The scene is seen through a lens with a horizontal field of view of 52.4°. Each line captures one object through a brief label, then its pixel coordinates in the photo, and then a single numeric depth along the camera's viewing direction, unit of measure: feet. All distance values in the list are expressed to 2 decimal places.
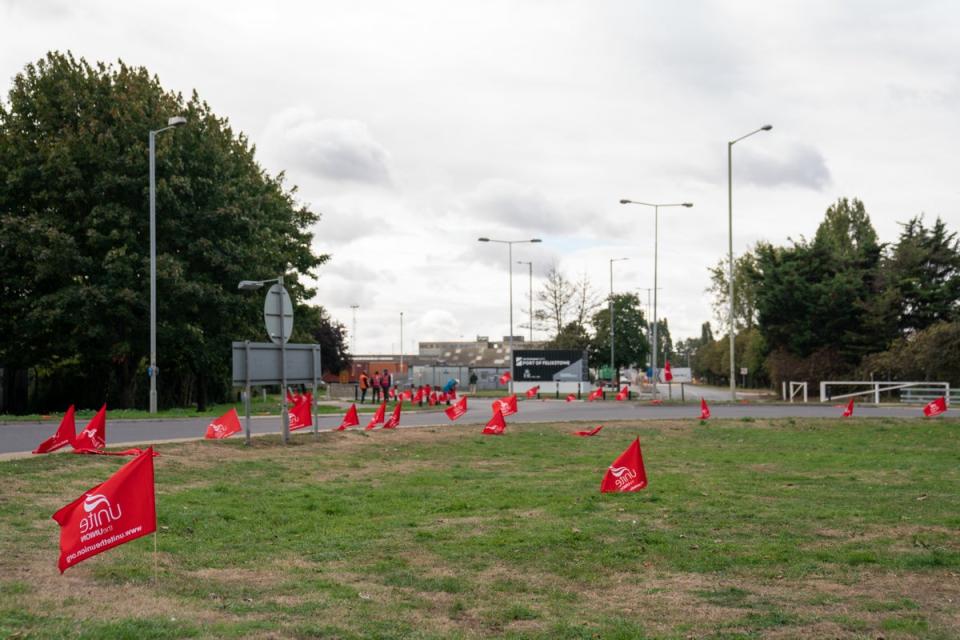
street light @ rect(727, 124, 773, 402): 150.20
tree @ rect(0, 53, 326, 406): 111.04
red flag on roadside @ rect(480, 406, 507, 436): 79.25
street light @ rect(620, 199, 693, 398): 177.33
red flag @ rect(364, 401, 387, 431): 84.68
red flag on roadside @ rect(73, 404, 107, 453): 50.55
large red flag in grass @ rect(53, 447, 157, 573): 22.53
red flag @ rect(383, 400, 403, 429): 82.79
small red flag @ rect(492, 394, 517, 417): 92.65
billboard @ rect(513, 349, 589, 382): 211.00
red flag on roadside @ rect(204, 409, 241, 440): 63.26
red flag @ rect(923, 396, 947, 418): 104.94
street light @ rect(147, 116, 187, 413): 103.35
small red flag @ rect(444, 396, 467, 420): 95.05
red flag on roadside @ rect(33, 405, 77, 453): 50.49
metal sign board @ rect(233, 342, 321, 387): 59.26
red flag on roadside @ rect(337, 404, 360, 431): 79.11
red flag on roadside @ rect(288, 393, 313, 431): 72.02
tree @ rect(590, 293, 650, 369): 255.70
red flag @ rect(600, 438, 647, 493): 41.55
